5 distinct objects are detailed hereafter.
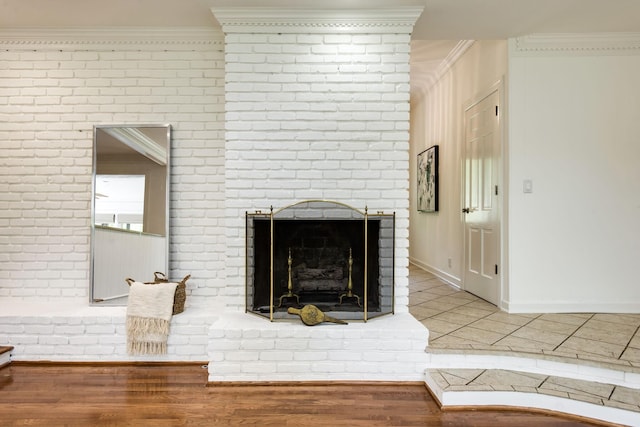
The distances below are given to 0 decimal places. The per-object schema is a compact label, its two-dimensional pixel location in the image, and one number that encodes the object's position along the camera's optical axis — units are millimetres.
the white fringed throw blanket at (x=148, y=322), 2652
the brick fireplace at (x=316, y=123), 2748
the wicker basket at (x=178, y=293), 2754
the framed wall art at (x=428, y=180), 4988
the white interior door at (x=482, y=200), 3426
